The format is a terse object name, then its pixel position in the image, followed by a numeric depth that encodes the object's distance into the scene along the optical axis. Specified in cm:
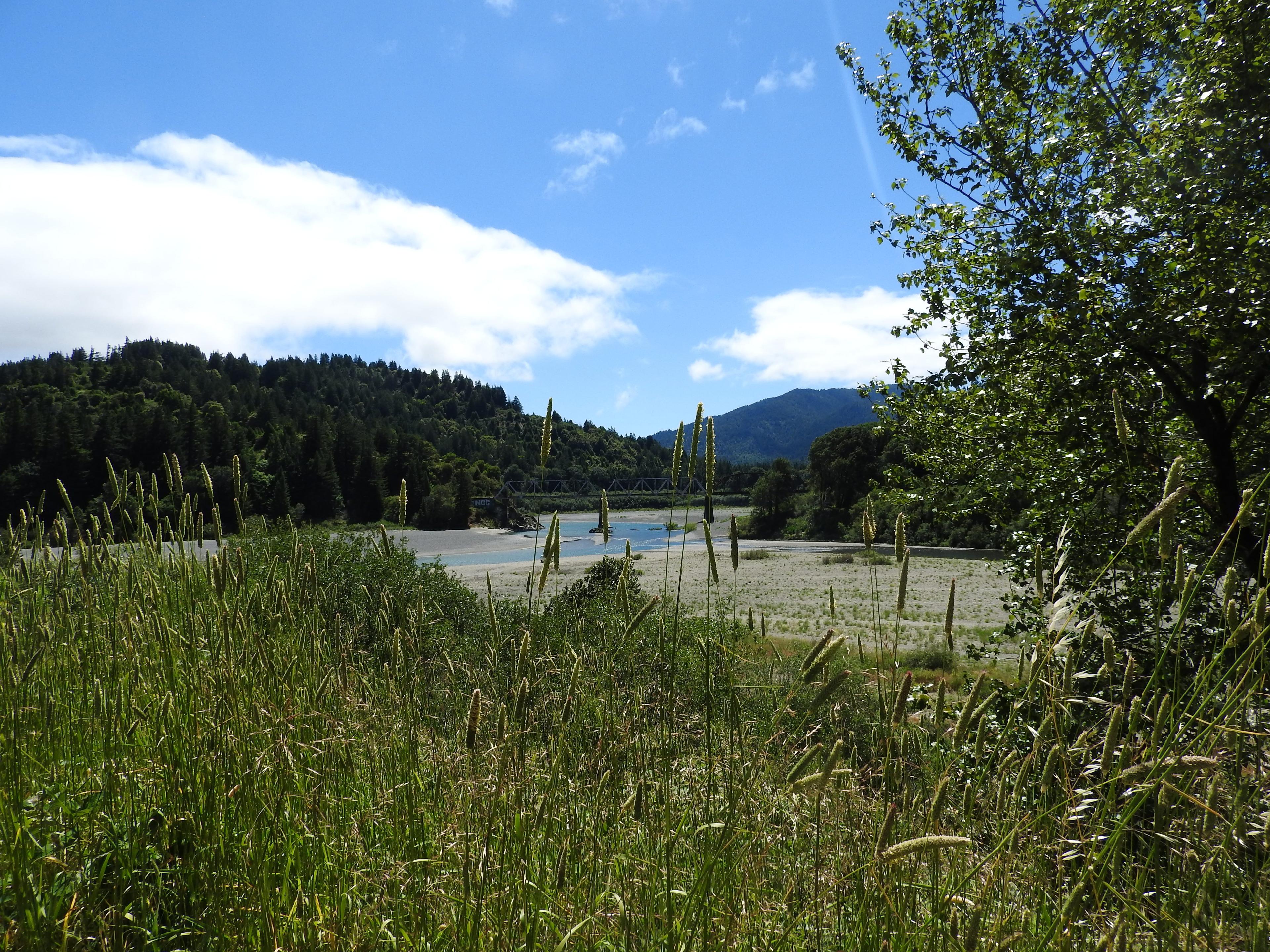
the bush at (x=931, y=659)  1434
